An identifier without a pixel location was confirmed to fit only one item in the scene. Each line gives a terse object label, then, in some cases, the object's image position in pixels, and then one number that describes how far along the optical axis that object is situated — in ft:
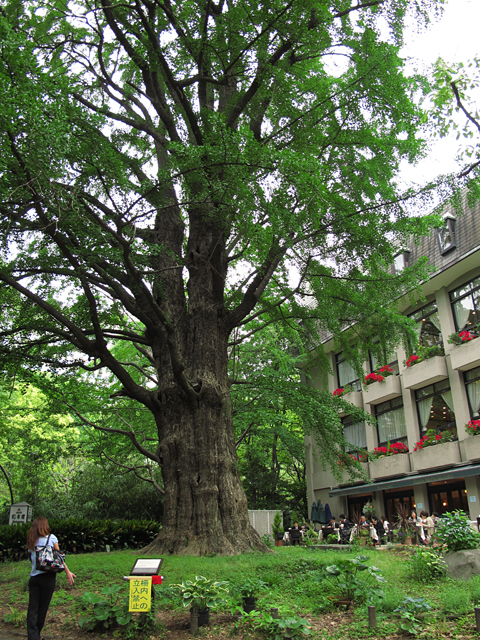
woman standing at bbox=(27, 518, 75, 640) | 16.39
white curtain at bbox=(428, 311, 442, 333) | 70.80
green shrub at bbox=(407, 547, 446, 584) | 24.50
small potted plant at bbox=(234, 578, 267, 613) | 17.99
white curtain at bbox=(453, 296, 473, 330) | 64.80
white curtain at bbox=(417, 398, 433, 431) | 70.79
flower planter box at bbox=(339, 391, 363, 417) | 87.04
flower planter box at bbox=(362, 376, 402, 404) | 77.15
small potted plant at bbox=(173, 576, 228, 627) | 17.33
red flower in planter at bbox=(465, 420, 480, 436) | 57.94
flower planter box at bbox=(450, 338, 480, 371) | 59.98
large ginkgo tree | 26.53
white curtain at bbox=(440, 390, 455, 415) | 66.37
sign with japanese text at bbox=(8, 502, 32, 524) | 50.75
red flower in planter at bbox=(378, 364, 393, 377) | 78.77
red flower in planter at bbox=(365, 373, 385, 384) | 78.90
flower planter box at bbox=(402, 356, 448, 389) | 66.80
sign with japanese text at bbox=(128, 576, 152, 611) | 16.47
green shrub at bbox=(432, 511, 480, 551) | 25.90
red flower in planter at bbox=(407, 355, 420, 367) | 71.53
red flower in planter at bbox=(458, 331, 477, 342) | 61.46
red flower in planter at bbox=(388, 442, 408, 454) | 73.10
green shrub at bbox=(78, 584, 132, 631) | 16.57
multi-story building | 60.95
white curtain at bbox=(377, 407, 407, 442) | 77.00
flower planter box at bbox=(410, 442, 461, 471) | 60.95
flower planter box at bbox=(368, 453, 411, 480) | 70.44
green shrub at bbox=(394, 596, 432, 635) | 15.89
